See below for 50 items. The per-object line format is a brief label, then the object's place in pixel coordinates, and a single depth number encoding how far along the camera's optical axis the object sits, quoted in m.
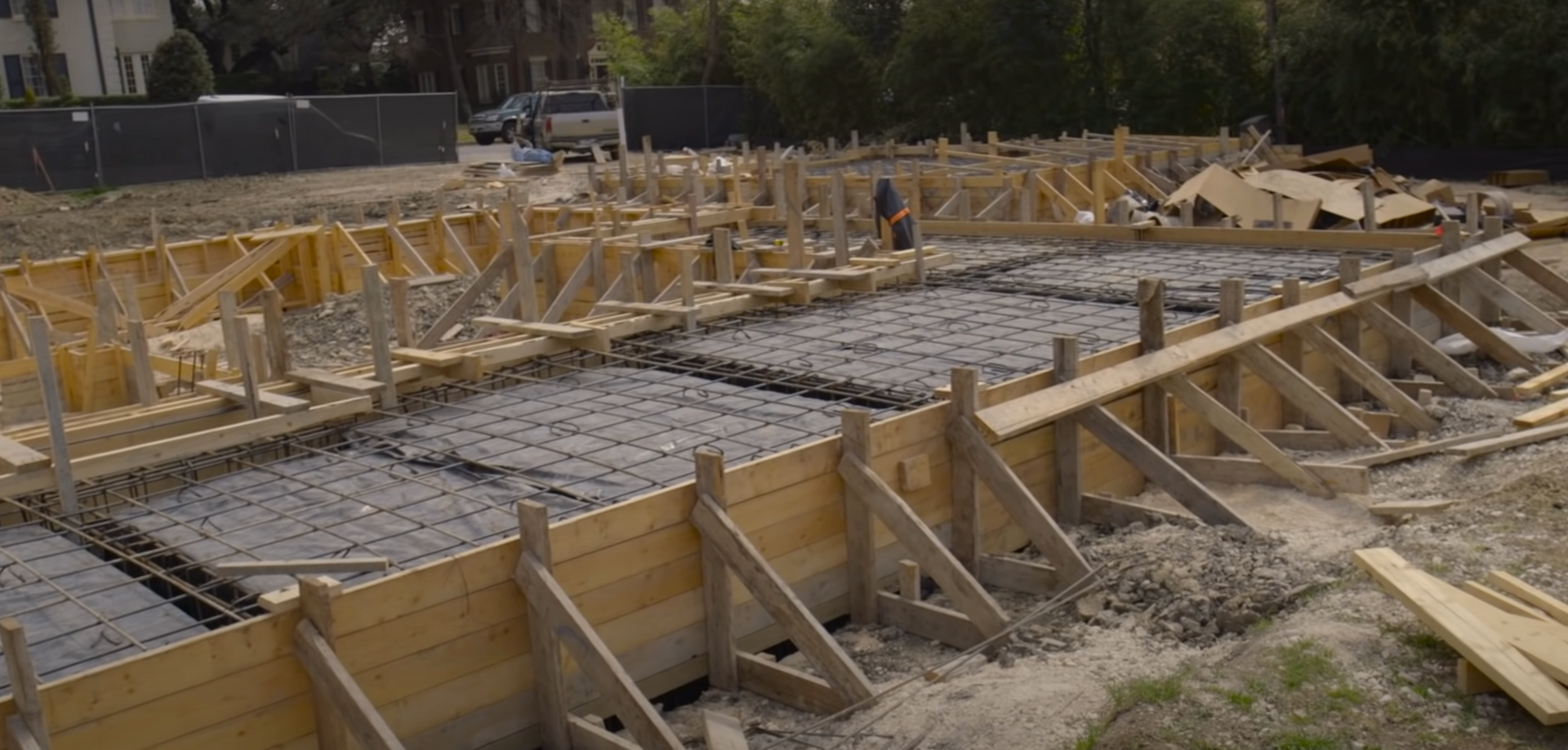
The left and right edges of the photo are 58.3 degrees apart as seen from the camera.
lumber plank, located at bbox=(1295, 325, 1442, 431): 9.45
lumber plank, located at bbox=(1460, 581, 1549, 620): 5.40
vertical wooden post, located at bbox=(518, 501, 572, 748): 5.60
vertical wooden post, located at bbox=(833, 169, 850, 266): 12.09
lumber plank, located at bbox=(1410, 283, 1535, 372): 10.88
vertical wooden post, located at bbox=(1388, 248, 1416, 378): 11.23
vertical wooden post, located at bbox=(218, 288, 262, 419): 7.84
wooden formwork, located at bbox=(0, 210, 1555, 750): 5.02
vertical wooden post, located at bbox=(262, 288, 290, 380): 8.38
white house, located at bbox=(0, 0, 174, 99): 48.47
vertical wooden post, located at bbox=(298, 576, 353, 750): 5.05
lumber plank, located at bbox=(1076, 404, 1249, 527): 7.41
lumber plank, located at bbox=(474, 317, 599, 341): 9.40
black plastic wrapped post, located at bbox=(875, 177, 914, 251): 13.20
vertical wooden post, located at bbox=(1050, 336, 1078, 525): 8.12
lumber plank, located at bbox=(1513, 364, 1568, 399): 9.97
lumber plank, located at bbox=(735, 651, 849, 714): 5.92
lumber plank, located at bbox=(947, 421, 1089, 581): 6.89
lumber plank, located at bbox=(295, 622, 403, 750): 4.89
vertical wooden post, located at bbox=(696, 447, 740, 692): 6.30
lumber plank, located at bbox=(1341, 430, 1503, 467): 8.46
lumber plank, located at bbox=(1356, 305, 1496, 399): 10.20
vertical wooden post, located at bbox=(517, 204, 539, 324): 11.34
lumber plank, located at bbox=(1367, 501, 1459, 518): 7.37
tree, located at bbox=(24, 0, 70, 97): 46.12
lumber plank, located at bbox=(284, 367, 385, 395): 8.15
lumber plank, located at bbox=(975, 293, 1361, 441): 7.41
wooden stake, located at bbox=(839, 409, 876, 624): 6.88
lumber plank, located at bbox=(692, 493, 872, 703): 5.84
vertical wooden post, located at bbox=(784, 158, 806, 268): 12.60
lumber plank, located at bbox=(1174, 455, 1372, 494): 7.95
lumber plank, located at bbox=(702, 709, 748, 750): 5.42
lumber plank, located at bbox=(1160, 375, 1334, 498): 8.02
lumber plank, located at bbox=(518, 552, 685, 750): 5.32
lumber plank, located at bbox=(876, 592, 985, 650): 6.50
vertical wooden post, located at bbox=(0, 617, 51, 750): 4.35
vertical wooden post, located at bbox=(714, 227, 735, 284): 12.25
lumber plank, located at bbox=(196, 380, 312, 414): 7.79
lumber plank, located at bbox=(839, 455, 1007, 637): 6.38
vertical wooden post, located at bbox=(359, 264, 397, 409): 8.20
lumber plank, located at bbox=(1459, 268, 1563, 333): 11.38
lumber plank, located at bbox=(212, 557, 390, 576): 5.58
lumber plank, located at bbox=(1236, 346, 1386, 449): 8.73
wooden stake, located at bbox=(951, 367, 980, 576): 7.38
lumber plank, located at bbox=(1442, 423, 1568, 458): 8.25
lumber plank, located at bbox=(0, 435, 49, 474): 6.76
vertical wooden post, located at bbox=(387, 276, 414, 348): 9.41
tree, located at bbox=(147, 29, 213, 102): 45.34
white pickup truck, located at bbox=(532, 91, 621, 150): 34.78
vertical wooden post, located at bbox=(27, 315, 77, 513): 6.49
